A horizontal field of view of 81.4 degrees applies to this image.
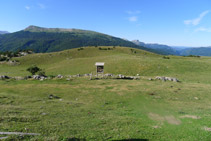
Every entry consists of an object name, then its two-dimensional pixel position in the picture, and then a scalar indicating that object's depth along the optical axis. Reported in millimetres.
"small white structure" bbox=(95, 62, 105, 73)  35875
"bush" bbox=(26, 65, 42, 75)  47762
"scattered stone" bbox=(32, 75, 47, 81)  34969
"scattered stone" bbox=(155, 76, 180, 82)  33312
